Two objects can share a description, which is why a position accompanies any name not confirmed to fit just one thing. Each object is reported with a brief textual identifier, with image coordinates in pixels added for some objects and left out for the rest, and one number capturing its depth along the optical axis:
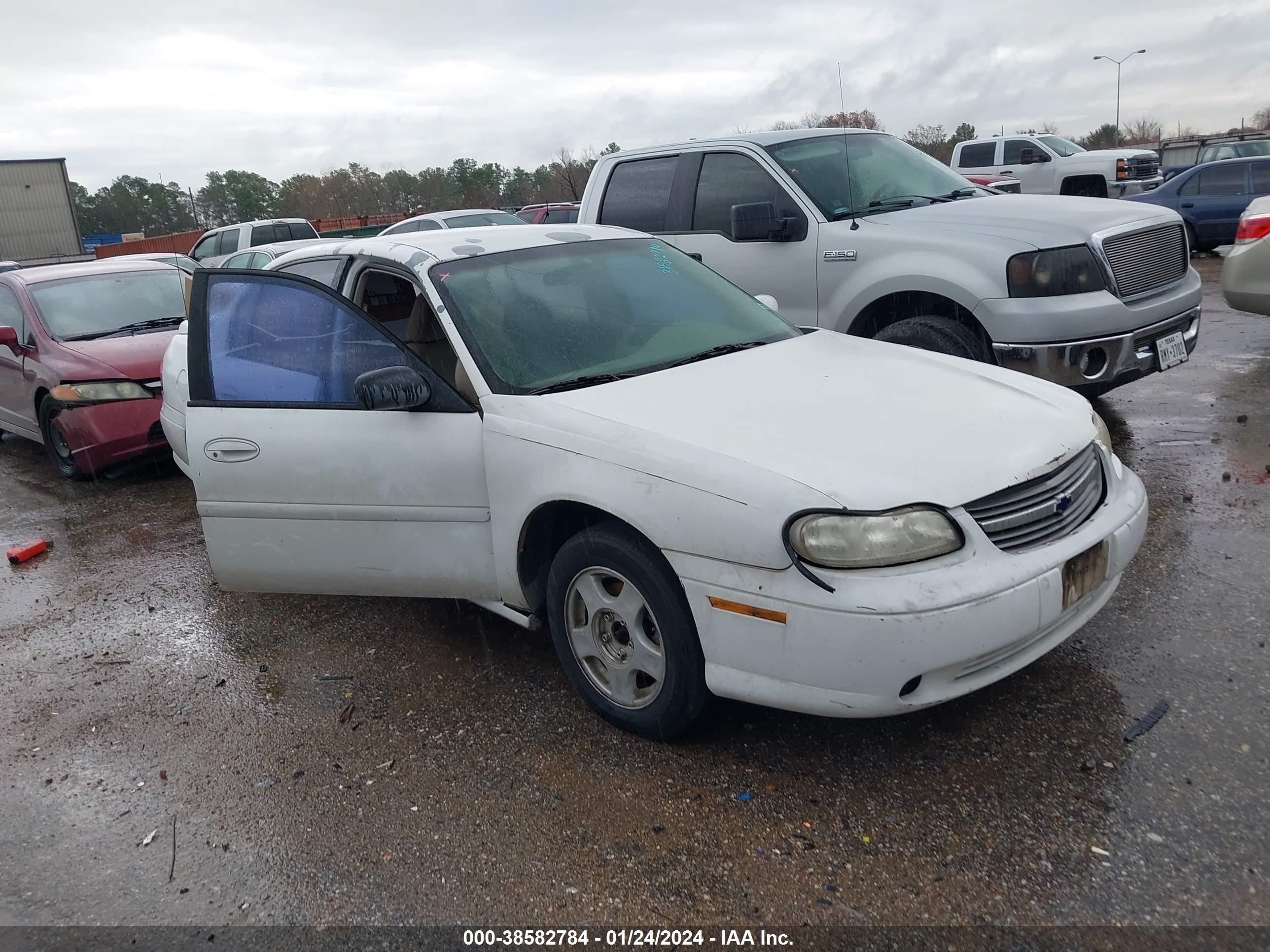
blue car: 14.02
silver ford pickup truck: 5.36
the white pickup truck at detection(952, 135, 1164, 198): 18.00
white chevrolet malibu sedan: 2.67
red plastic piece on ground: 5.80
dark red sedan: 7.05
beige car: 6.96
